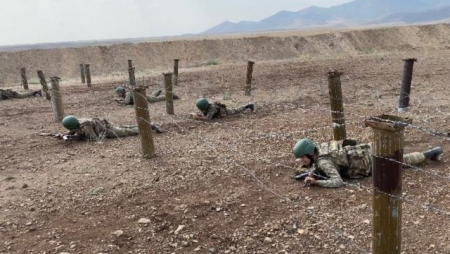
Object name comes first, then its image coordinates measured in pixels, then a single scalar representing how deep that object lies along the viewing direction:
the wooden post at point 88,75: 18.98
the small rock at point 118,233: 4.67
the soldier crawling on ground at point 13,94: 16.61
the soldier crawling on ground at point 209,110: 9.89
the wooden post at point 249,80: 13.73
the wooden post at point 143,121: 7.10
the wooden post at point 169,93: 10.36
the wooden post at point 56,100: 10.69
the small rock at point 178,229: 4.64
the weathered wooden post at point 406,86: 9.62
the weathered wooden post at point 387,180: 2.64
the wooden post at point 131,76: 14.65
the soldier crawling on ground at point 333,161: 5.49
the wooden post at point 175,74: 17.06
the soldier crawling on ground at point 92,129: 8.69
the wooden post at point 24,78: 19.66
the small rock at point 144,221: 4.90
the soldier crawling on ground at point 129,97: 13.48
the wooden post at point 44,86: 14.75
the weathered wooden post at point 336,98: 6.66
